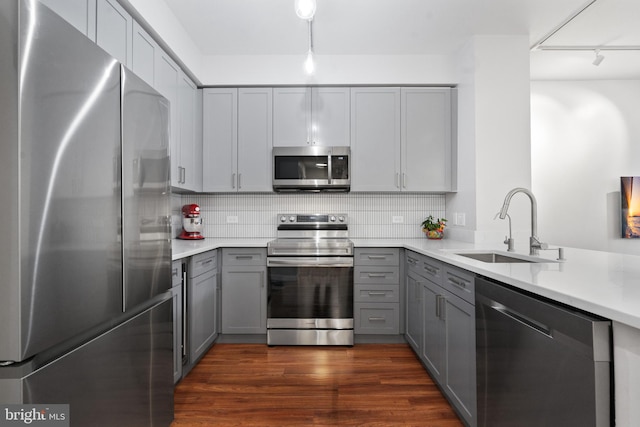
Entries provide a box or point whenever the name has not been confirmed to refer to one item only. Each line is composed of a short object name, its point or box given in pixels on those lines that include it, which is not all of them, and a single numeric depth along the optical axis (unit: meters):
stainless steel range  3.07
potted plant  3.53
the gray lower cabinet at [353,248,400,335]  3.16
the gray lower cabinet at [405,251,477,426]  1.79
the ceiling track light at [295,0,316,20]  1.77
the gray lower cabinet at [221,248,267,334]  3.15
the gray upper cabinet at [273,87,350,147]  3.48
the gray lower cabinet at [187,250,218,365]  2.54
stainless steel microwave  3.43
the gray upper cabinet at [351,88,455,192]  3.48
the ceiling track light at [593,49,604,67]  3.04
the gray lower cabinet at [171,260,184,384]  2.24
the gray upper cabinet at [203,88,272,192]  3.49
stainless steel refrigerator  0.83
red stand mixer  3.38
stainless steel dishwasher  0.95
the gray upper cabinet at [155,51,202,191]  2.69
